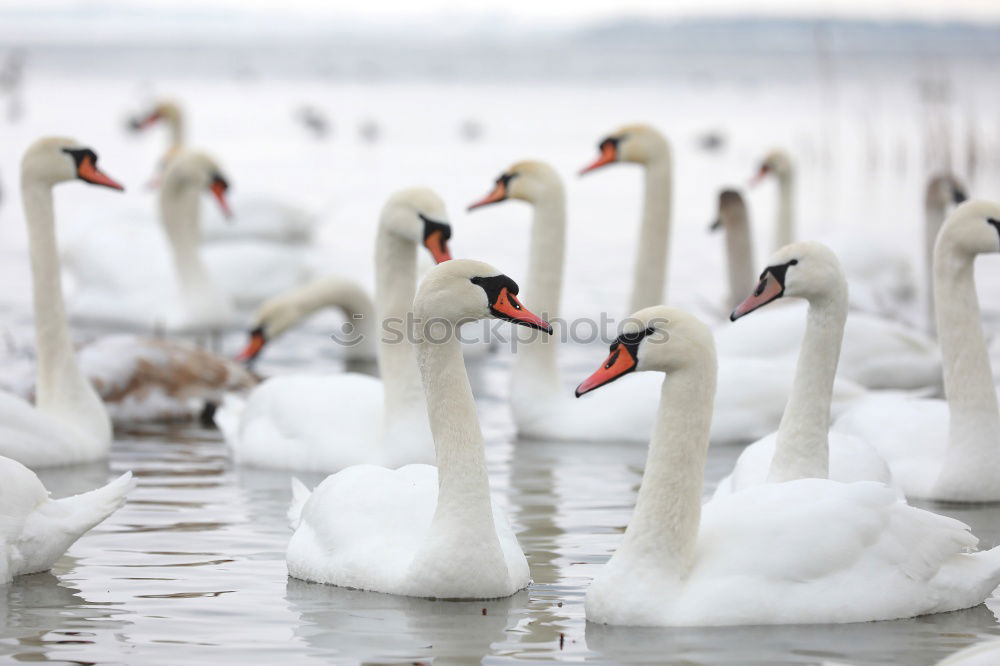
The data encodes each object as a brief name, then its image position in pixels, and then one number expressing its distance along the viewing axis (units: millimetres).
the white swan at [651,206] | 12164
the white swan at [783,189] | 15070
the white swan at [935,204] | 13992
